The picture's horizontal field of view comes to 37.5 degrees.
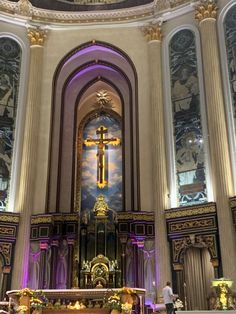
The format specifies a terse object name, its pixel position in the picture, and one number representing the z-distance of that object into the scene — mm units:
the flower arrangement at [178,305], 10122
